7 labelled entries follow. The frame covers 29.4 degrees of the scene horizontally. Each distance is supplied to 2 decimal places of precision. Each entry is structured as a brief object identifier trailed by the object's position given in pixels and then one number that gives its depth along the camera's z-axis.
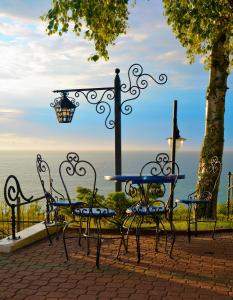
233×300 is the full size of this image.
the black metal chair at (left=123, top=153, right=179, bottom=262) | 6.30
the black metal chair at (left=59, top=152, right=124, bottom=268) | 5.99
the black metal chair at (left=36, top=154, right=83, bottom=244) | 7.32
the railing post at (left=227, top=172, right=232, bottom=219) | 11.45
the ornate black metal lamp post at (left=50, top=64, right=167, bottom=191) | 9.75
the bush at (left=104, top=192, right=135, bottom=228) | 9.95
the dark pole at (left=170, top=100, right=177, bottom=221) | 9.98
